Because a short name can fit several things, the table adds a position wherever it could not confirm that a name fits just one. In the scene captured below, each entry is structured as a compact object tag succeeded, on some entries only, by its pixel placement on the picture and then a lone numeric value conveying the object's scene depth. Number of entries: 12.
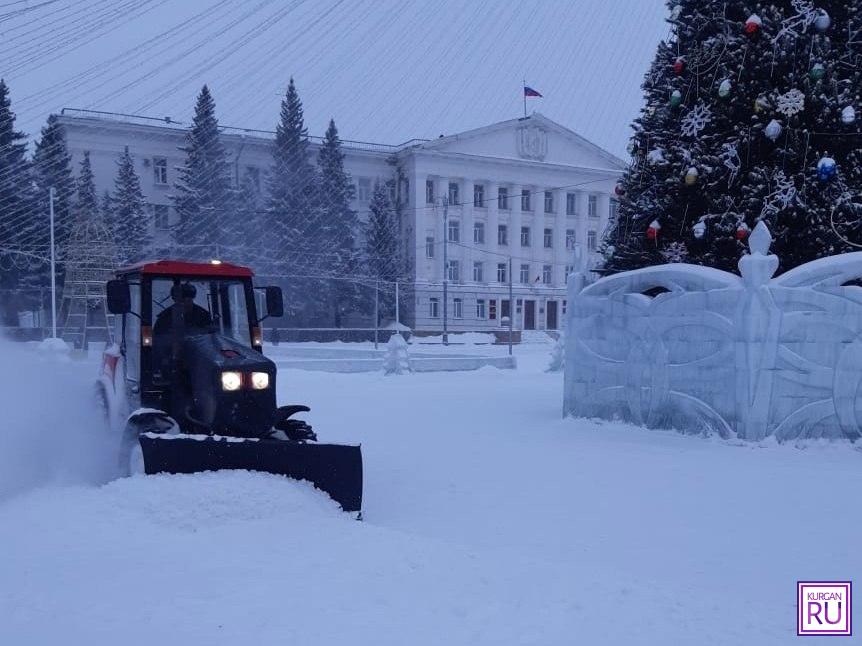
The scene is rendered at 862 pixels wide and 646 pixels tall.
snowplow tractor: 5.97
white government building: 53.28
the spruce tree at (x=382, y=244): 50.84
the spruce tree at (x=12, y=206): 36.41
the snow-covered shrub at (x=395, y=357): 21.70
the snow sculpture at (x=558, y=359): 23.39
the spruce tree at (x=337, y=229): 48.75
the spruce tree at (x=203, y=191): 45.69
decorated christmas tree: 10.74
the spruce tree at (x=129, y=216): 44.16
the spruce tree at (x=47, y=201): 39.53
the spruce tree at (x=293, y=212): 47.38
